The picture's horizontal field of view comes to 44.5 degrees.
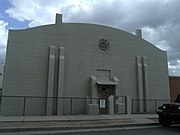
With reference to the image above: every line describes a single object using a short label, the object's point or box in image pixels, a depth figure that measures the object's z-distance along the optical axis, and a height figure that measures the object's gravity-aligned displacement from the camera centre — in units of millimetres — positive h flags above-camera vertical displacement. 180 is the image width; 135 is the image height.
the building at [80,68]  19188 +3050
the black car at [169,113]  12758 -807
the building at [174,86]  27344 +1689
